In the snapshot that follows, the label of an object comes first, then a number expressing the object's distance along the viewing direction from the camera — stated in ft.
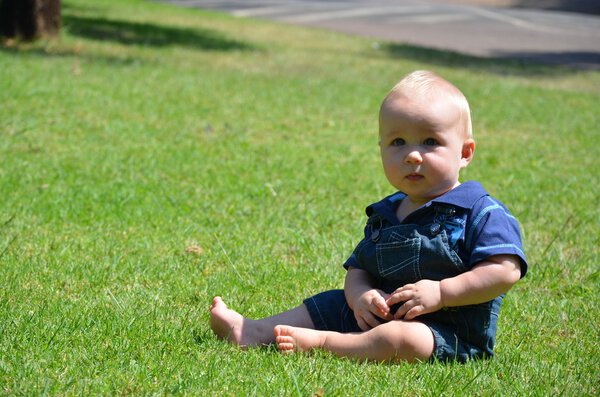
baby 19.87
